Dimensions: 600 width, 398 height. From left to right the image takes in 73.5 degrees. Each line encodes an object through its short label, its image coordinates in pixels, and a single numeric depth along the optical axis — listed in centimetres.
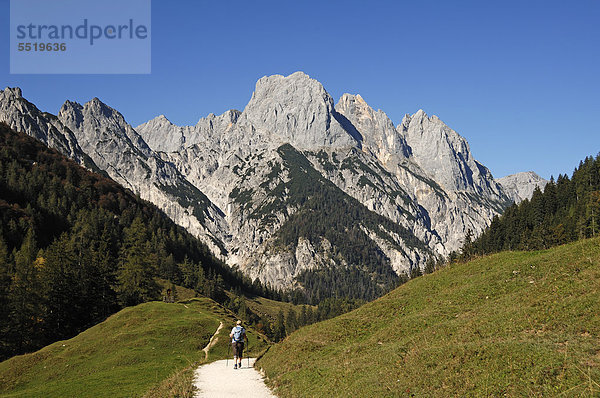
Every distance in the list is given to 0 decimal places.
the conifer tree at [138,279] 9612
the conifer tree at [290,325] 18765
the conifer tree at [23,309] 7138
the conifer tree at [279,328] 16125
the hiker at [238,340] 3331
